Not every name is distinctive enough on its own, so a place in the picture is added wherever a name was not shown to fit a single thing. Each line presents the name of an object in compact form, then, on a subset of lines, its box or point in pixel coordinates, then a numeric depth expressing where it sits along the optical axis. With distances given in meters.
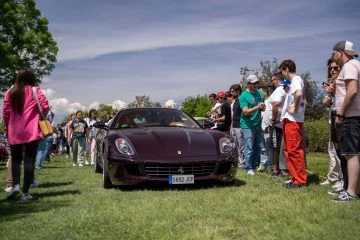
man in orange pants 6.75
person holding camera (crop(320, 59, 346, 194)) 6.51
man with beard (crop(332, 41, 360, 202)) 5.31
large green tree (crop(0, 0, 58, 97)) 29.23
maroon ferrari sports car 6.57
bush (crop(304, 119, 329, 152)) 19.31
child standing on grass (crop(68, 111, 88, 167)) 13.91
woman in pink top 6.35
